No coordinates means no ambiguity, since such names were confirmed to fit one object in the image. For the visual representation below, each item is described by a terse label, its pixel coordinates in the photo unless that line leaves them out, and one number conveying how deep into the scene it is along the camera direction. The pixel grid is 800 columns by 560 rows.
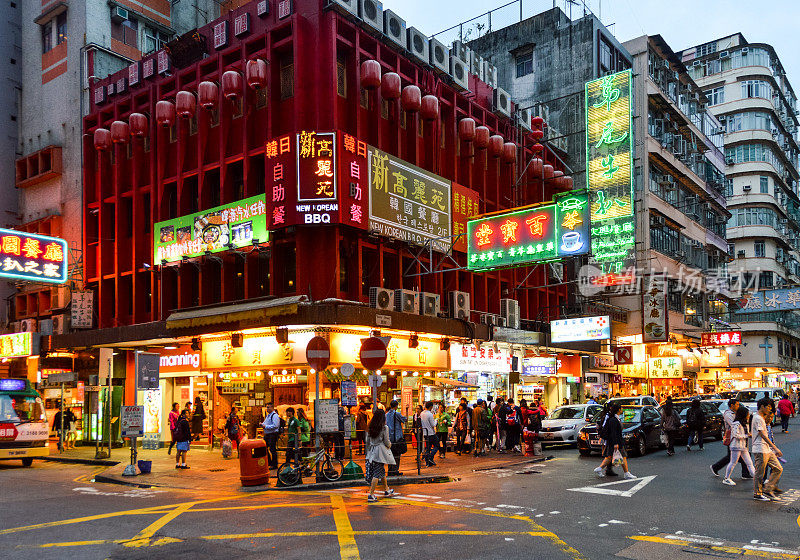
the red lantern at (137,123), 28.06
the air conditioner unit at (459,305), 27.52
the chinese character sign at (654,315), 37.94
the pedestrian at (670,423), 22.70
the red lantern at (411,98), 26.23
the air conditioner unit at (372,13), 25.13
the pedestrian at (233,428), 23.34
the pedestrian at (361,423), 22.42
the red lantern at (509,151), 32.17
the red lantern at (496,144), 31.27
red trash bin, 16.48
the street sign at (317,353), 16.73
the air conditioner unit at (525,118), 35.38
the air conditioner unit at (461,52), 32.06
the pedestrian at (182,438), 20.62
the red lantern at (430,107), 26.92
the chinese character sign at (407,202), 24.00
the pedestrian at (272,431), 19.42
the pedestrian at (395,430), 17.42
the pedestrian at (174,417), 23.53
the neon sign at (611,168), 33.44
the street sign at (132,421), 19.38
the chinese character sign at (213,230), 23.92
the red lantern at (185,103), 25.70
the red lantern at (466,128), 29.47
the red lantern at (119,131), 28.83
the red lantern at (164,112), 26.62
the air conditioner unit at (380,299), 23.42
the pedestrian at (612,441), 16.84
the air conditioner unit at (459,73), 30.11
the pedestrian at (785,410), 30.70
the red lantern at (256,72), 23.88
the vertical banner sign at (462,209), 27.81
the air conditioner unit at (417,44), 27.52
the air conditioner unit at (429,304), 25.42
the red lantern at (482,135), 30.09
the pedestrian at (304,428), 20.17
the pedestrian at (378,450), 14.03
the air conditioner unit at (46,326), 31.46
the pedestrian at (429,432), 21.00
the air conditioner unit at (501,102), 33.53
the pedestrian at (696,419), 23.16
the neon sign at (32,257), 21.05
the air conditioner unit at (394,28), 26.34
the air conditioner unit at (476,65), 33.56
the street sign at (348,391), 22.44
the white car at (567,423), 25.98
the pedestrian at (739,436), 15.21
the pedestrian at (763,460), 13.15
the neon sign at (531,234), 20.86
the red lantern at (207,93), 25.08
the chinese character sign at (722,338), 47.78
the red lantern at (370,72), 24.44
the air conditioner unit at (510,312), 31.02
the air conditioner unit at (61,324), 29.95
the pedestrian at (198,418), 26.36
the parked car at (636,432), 22.03
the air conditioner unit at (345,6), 23.89
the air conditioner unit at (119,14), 33.03
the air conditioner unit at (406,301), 24.31
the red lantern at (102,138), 29.31
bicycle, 16.17
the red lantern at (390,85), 25.34
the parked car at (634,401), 26.33
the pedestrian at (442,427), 23.48
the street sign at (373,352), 16.61
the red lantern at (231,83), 24.50
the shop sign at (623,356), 34.69
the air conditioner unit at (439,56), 28.77
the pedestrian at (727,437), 15.80
